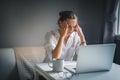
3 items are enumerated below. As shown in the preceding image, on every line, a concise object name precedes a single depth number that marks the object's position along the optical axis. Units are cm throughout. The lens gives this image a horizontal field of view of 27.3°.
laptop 209
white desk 207
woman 265
